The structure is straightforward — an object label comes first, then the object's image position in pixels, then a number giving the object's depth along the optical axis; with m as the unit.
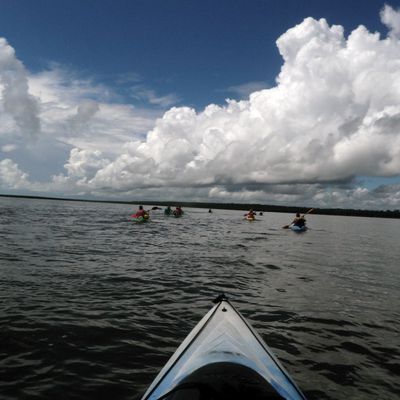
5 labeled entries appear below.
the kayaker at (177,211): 58.29
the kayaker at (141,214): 38.19
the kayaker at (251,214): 56.81
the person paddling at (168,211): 59.31
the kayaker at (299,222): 37.34
